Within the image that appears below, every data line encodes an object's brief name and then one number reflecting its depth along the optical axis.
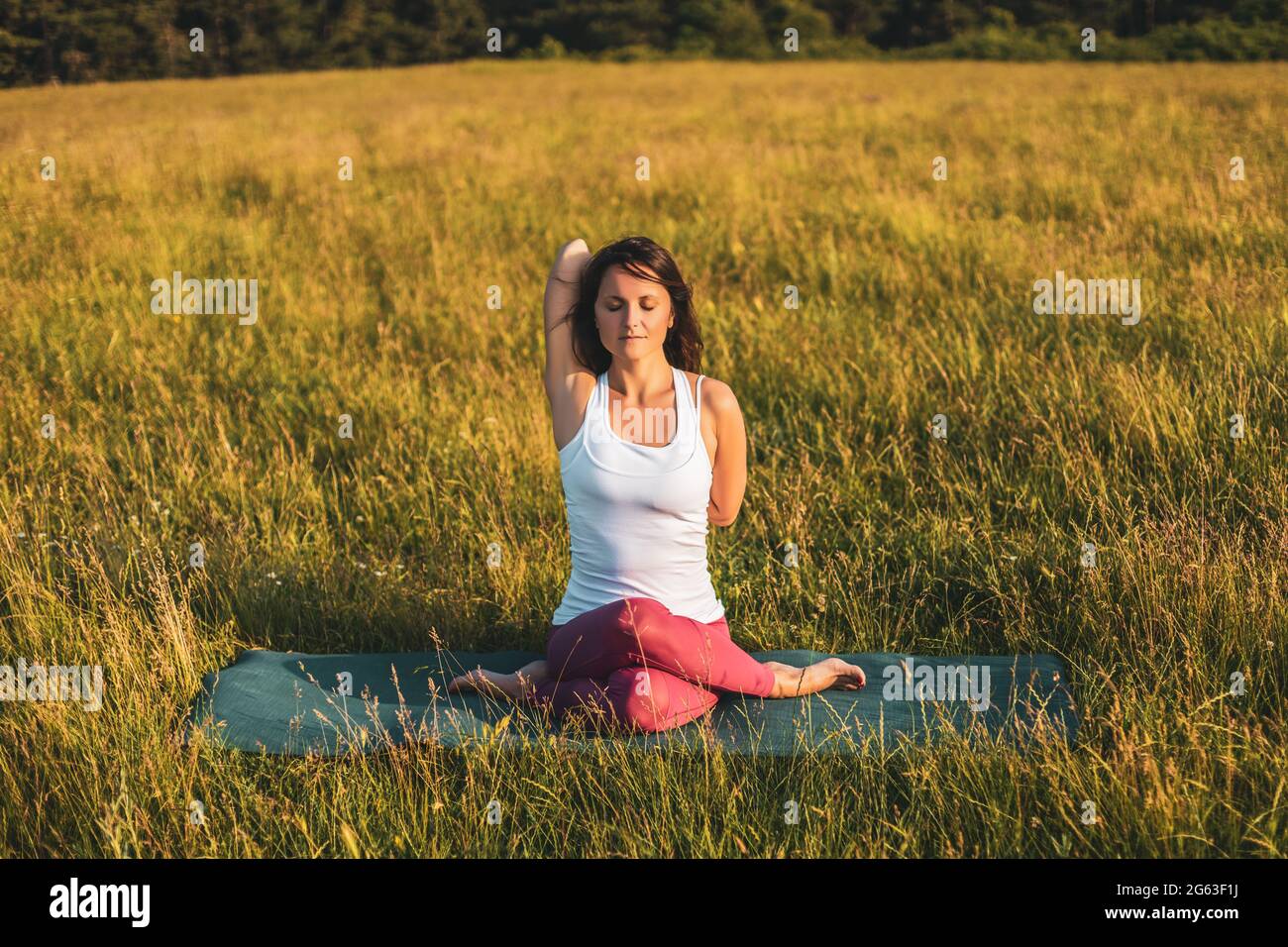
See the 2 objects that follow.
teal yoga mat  3.34
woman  3.39
